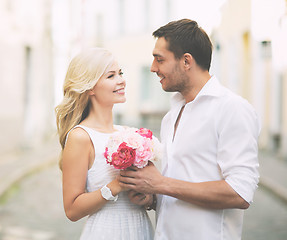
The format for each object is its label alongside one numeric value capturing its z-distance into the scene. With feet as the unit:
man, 8.14
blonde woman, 9.19
